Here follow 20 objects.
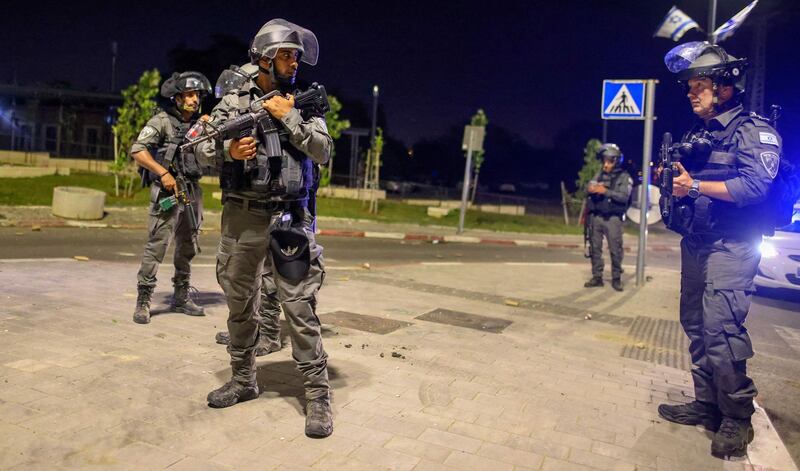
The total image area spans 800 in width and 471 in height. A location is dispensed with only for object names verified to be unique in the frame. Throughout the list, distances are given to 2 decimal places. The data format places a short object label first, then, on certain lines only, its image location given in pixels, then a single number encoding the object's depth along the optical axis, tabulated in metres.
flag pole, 12.04
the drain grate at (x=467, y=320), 6.67
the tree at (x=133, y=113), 20.36
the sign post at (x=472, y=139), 17.72
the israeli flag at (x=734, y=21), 8.09
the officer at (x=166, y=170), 5.86
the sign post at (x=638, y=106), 10.41
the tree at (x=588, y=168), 30.84
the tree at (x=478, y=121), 29.48
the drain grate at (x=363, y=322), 6.19
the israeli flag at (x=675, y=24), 11.50
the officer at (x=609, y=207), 9.98
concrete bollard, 15.60
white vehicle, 9.35
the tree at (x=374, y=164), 24.52
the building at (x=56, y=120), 35.28
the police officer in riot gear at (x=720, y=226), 3.81
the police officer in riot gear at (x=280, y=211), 3.61
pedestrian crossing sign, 10.54
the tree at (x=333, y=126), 23.47
